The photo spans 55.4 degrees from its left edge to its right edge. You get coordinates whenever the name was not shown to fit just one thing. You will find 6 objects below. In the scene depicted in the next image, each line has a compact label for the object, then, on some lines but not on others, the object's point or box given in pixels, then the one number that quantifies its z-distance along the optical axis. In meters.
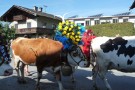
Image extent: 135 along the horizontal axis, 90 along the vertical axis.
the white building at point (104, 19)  28.41
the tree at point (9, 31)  20.33
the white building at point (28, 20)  23.18
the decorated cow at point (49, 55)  3.95
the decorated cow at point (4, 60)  3.66
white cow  3.93
